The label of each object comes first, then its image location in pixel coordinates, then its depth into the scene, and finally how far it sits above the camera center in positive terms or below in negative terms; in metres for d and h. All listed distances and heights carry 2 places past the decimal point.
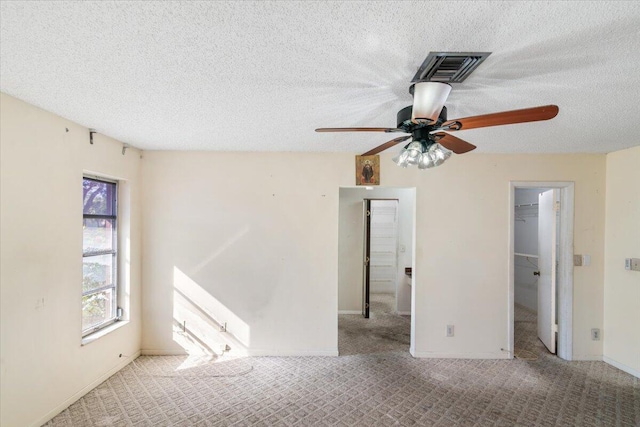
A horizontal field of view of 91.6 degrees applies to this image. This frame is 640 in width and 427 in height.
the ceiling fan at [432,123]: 1.54 +0.49
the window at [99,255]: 3.07 -0.45
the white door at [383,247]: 7.07 -0.77
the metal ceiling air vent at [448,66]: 1.50 +0.77
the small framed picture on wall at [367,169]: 3.78 +0.54
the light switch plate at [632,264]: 3.33 -0.53
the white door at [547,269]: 3.79 -0.69
